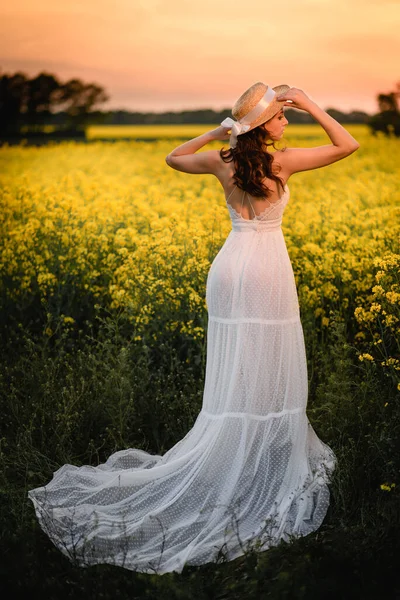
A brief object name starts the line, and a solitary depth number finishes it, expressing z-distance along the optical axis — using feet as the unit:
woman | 13.88
